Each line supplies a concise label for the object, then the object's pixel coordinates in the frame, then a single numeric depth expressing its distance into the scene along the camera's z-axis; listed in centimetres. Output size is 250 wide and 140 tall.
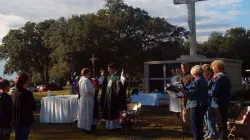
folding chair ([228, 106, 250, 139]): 931
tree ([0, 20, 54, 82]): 5991
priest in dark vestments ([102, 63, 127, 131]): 1127
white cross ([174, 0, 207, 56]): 2428
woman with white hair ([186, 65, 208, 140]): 786
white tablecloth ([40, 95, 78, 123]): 1298
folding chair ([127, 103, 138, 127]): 1149
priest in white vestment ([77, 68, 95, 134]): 1114
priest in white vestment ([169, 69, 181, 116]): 1515
